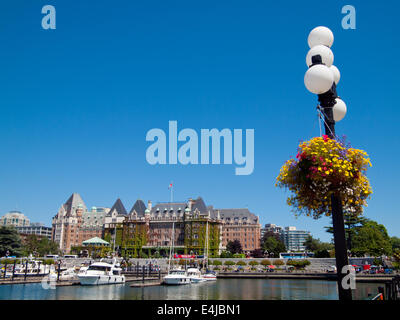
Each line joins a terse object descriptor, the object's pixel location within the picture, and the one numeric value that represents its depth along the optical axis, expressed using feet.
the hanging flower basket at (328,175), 24.18
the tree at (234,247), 414.37
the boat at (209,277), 234.79
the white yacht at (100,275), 180.72
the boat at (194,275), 215.31
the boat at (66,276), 199.00
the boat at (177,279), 195.83
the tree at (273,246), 418.35
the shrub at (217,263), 326.65
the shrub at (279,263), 304.50
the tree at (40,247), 413.75
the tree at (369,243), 288.30
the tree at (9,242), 364.79
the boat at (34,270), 214.28
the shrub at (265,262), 306.55
